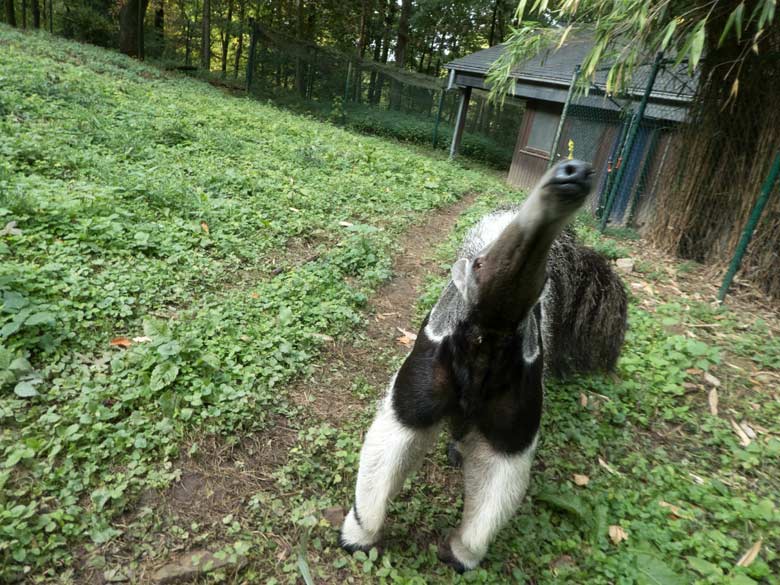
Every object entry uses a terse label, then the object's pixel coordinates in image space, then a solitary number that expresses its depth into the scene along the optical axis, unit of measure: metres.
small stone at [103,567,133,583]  1.80
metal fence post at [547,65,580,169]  9.33
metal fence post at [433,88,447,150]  16.92
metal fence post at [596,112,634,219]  8.67
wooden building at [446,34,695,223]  8.38
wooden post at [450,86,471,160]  14.72
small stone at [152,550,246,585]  1.85
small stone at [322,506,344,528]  2.23
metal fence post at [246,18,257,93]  15.38
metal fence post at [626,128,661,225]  8.27
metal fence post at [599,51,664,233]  6.77
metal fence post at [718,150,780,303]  4.62
